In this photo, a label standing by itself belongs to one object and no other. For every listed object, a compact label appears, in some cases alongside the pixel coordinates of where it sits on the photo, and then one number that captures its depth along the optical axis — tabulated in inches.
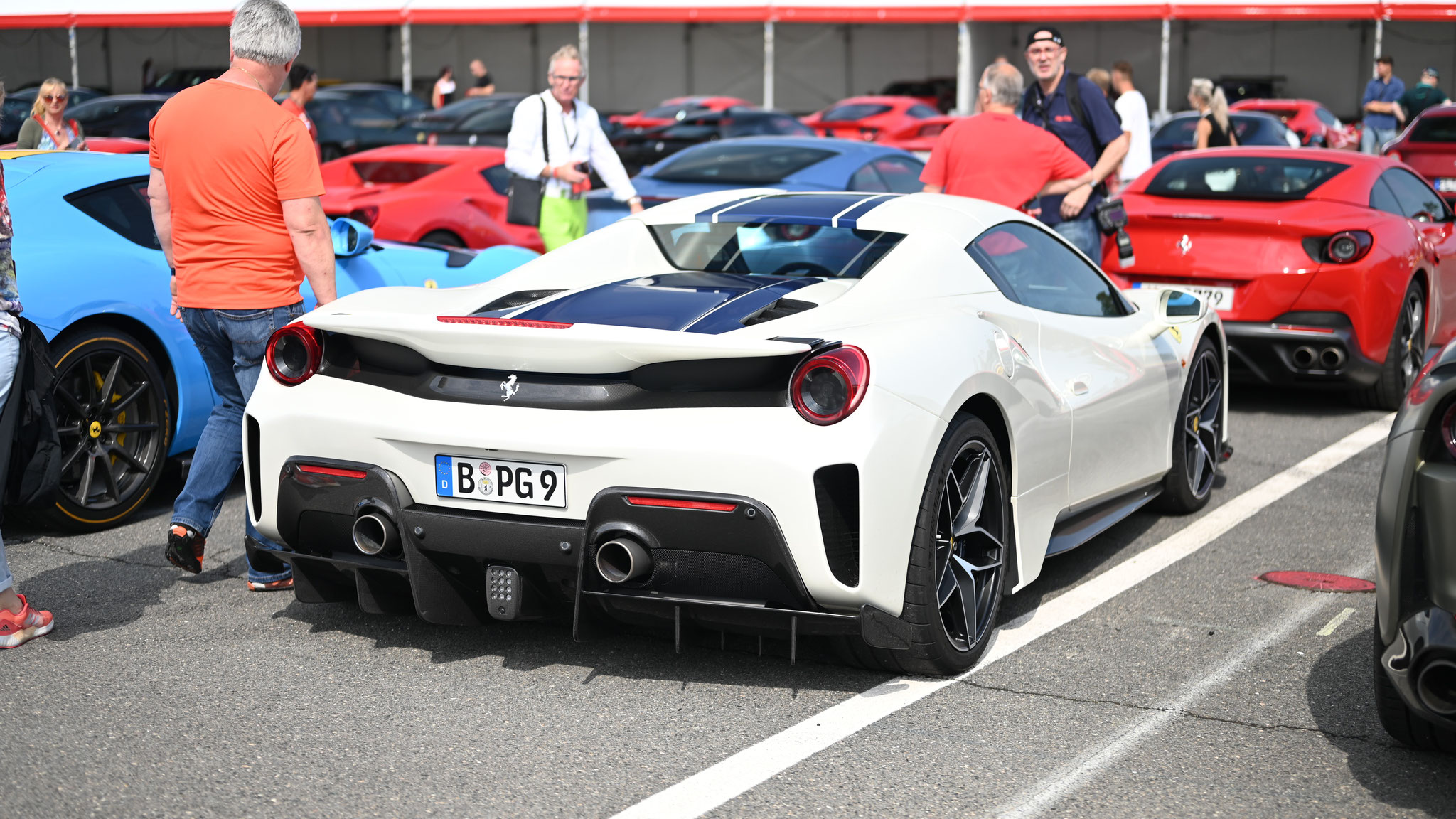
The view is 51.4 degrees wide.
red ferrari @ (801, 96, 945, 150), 1050.7
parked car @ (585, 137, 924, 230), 387.2
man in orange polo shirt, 177.9
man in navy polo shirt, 311.4
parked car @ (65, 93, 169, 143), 696.4
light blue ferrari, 207.5
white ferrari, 138.1
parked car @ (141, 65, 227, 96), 1292.8
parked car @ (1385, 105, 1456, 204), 627.5
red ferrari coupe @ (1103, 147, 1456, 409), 296.8
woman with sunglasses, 383.2
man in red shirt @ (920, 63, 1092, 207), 285.6
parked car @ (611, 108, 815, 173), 599.8
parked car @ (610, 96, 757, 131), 1015.6
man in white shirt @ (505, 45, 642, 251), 302.8
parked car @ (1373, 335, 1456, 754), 116.6
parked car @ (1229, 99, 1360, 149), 904.3
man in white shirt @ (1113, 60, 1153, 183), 450.6
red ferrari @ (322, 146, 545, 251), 440.1
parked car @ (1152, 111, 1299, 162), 758.5
